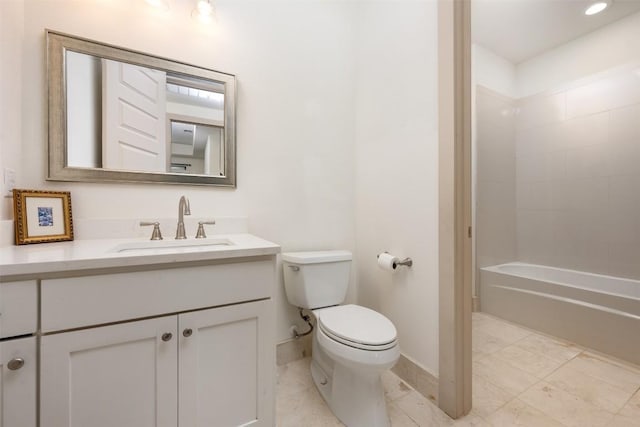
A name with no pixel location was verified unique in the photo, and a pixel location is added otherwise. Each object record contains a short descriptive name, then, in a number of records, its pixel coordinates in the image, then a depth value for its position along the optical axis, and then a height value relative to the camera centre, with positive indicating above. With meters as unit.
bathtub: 1.59 -0.67
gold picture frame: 0.96 +0.00
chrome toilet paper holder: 1.39 -0.27
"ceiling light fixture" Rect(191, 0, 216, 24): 1.32 +1.10
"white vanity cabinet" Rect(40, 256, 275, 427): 0.71 -0.43
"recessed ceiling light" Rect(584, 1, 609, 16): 1.85 +1.56
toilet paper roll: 1.41 -0.27
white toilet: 1.03 -0.53
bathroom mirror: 1.12 +0.50
